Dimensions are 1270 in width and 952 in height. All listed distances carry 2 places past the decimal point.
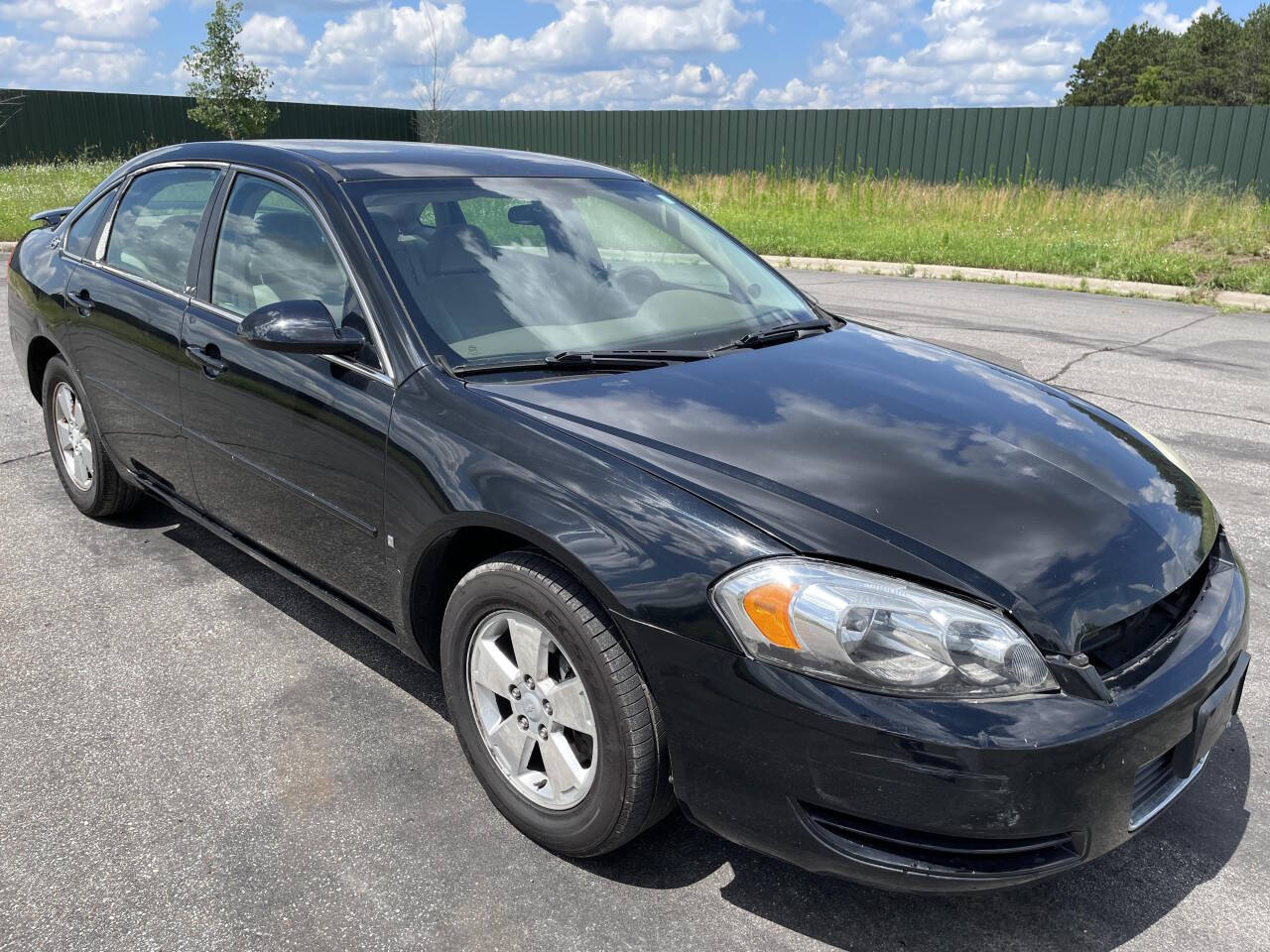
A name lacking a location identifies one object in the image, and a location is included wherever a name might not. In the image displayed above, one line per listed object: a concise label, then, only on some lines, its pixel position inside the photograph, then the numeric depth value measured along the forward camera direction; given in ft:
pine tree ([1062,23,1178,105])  248.32
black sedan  6.77
